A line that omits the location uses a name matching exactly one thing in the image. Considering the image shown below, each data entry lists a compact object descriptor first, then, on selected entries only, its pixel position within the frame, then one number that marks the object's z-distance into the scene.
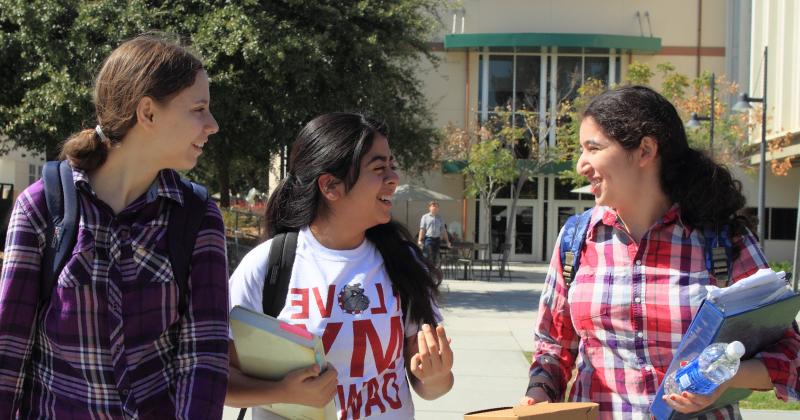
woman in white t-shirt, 2.35
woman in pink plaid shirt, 2.33
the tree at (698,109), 22.55
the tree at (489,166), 23.75
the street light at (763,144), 16.75
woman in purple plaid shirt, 1.78
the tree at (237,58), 12.05
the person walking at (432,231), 19.30
